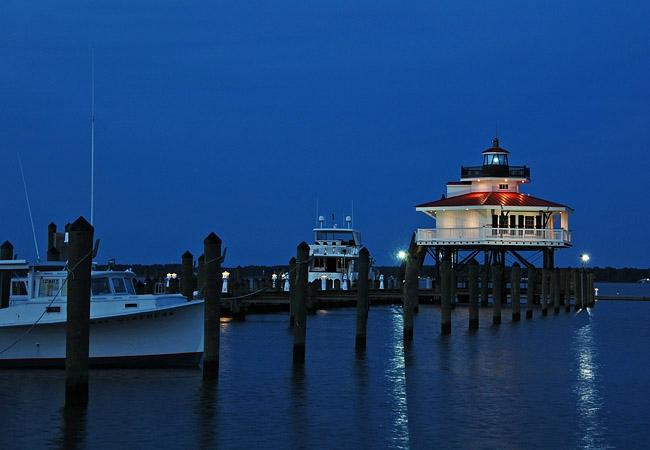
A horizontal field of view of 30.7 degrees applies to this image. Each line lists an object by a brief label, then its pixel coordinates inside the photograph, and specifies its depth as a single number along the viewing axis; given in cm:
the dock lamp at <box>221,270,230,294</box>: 6733
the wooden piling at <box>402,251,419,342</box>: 4388
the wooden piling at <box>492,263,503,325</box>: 5712
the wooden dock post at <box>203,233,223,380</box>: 2972
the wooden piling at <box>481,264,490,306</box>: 6936
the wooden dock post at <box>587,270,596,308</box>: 8112
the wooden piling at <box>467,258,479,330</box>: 5247
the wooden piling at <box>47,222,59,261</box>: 3741
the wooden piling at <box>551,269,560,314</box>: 6981
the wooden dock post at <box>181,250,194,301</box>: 4485
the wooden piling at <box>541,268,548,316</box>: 6650
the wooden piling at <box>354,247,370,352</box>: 3925
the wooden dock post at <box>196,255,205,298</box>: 4799
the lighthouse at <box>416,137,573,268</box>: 7806
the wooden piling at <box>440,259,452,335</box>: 4762
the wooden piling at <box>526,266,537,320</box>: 6284
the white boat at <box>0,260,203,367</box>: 3278
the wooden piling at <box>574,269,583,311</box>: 7600
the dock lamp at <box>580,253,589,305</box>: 7512
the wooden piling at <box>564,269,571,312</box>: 7550
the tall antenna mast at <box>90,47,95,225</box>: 3387
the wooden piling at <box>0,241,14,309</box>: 3356
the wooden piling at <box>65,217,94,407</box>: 2478
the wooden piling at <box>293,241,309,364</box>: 3378
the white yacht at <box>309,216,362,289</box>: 8425
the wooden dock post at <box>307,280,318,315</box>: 6662
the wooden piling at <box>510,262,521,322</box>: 5884
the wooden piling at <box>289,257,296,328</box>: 4803
